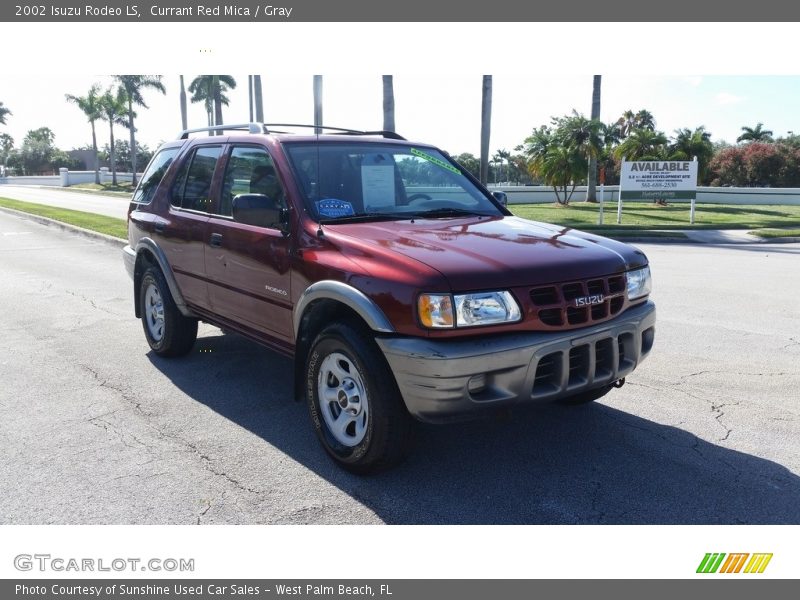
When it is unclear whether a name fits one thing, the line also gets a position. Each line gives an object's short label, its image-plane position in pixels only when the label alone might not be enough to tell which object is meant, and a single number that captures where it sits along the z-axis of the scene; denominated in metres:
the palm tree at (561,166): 34.03
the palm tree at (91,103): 60.94
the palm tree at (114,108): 58.62
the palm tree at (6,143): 109.46
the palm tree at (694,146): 40.50
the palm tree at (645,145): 38.16
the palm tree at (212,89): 49.28
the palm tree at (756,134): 69.56
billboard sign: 22.20
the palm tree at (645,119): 57.84
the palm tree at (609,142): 34.47
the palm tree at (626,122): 58.91
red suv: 3.44
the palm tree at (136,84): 56.16
